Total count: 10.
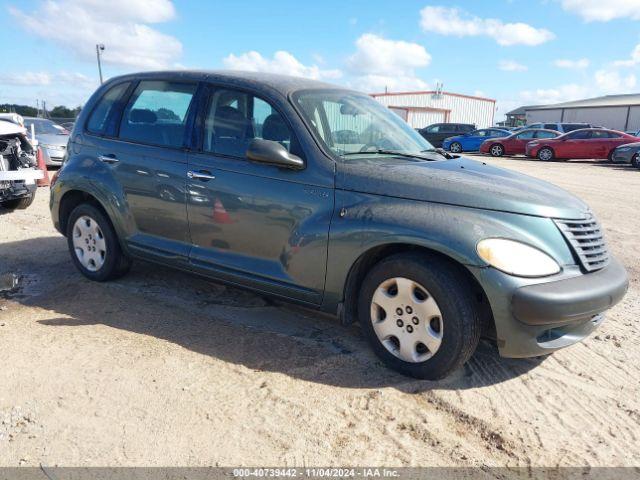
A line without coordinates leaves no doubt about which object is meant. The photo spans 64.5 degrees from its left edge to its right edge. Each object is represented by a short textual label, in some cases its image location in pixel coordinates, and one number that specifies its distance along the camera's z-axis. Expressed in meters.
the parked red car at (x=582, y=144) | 19.77
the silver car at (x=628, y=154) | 18.20
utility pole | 29.73
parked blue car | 25.14
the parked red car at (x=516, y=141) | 22.41
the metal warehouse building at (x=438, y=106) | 43.62
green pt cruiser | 2.88
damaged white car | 7.78
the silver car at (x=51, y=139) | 12.84
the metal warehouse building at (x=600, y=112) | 46.78
